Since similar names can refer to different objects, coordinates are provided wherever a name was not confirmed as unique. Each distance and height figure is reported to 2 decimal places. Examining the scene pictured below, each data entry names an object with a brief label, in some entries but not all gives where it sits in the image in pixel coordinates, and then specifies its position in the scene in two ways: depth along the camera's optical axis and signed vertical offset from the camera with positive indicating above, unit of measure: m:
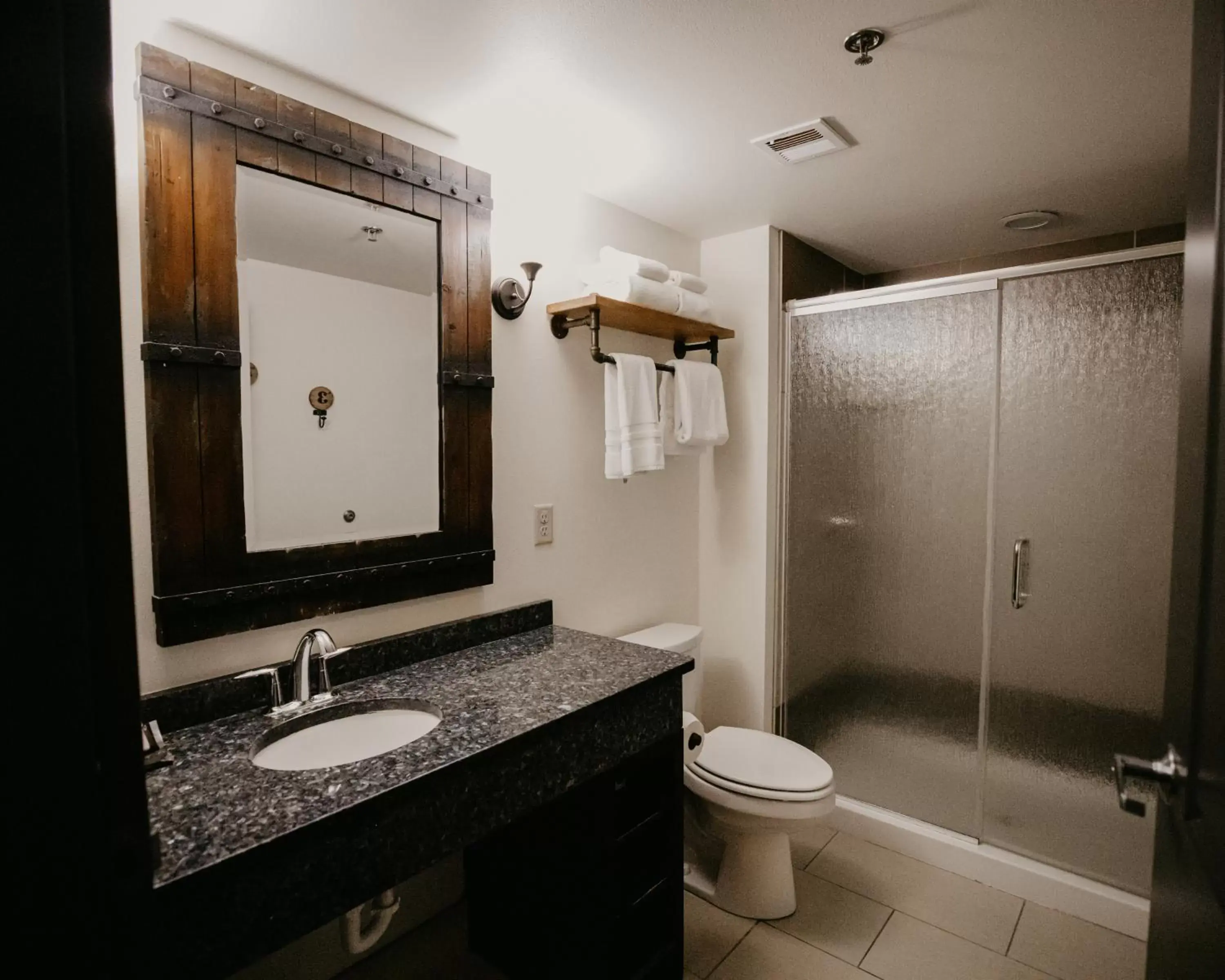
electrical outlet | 2.04 -0.21
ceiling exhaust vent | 1.71 +0.87
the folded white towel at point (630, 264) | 2.03 +0.62
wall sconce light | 1.86 +0.48
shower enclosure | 1.97 -0.30
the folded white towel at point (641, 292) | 2.00 +0.53
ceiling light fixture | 2.35 +0.88
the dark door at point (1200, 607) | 0.73 -0.18
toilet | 1.88 -1.02
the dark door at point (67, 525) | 0.43 -0.05
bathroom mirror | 1.28 +0.23
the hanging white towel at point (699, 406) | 2.28 +0.19
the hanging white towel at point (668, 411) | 2.27 +0.17
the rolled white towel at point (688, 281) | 2.22 +0.62
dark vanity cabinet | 1.50 -1.05
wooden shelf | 1.95 +0.46
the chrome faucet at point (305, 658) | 1.38 -0.43
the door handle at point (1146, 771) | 0.84 -0.42
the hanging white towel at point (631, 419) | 2.06 +0.13
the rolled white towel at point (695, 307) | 2.21 +0.53
